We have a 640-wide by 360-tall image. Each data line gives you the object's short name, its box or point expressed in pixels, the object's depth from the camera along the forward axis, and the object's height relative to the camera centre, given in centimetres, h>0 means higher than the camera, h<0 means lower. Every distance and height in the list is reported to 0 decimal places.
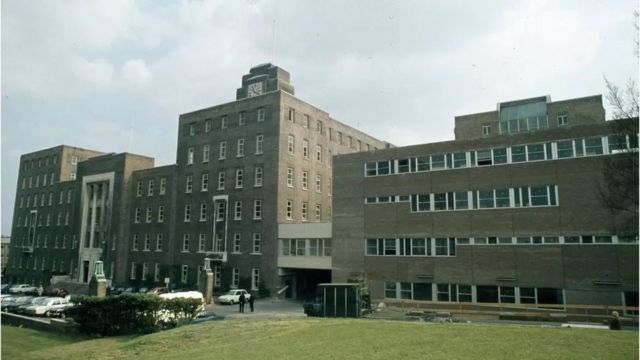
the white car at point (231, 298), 4690 -370
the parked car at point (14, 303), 4234 -407
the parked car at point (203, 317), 3066 -386
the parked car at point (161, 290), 4979 -326
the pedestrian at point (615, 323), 2205 -277
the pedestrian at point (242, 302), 3839 -334
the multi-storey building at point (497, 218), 3331 +347
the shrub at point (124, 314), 2722 -317
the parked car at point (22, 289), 6470 -418
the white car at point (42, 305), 4012 -398
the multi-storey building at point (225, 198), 5334 +782
